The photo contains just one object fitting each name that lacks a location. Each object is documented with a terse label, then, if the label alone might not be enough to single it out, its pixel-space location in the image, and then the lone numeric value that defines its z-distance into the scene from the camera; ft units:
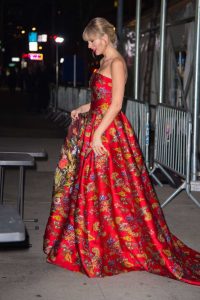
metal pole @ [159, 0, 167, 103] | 30.23
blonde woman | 15.83
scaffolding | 26.89
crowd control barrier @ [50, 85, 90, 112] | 54.69
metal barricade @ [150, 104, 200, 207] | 24.25
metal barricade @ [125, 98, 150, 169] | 29.09
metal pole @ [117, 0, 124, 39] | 41.05
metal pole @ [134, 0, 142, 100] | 34.65
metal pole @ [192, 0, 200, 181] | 26.86
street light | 76.70
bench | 10.25
